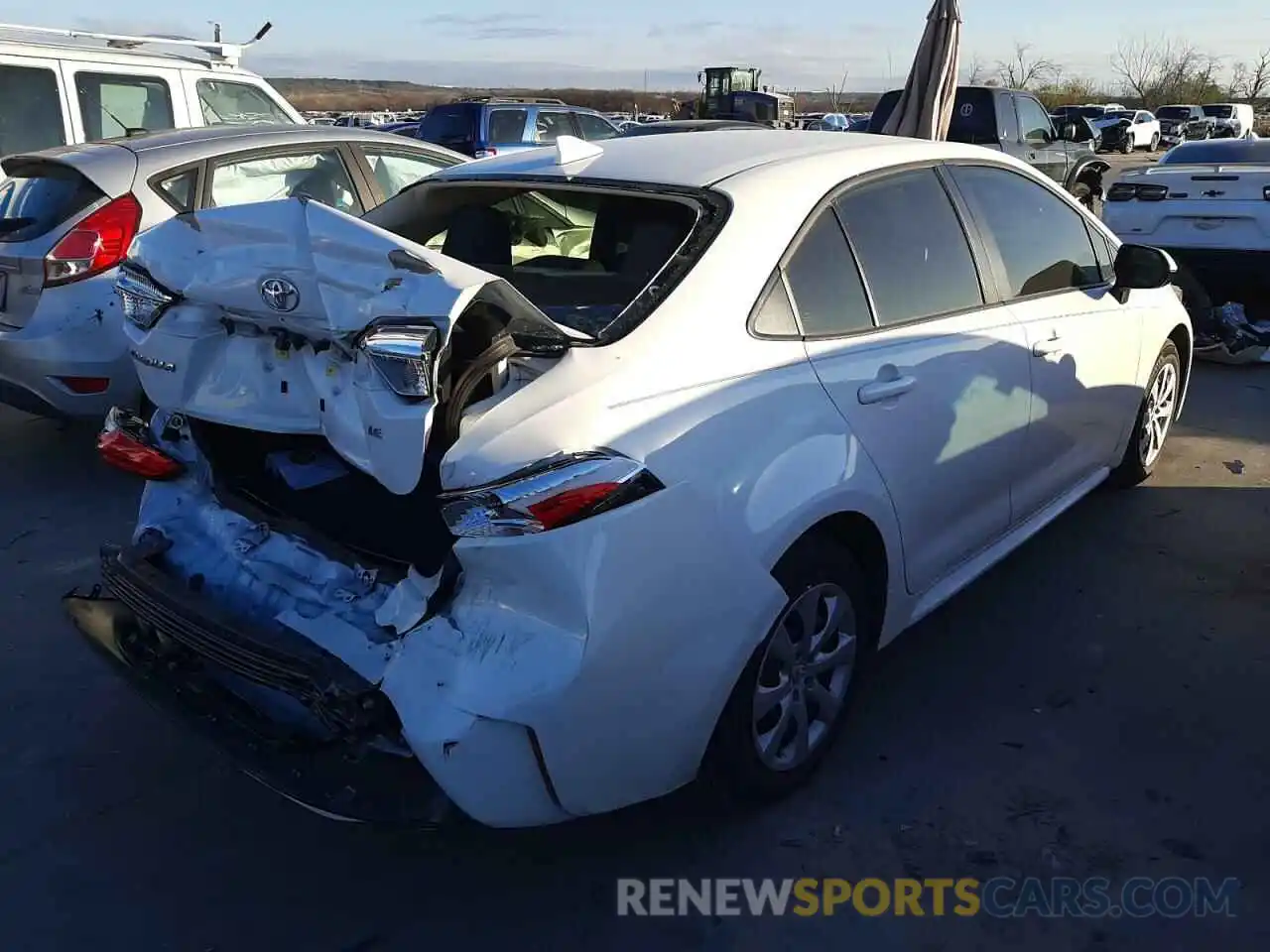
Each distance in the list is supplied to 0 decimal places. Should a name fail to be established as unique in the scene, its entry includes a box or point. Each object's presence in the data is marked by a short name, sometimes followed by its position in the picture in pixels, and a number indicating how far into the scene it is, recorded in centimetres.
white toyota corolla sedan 221
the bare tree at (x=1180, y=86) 5494
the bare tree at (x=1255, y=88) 5247
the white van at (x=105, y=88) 688
